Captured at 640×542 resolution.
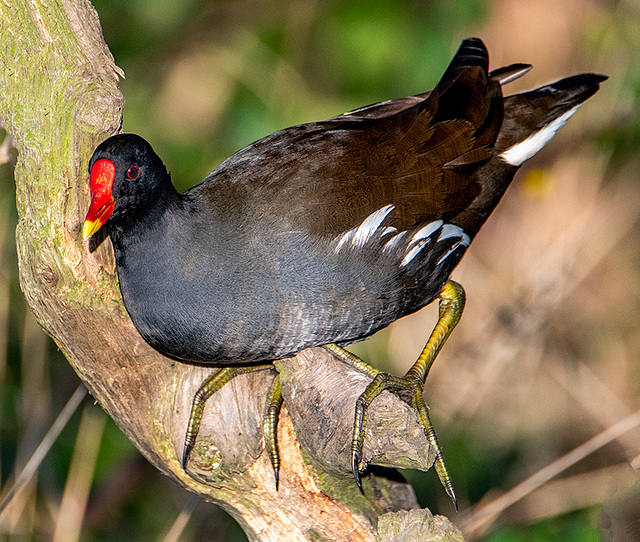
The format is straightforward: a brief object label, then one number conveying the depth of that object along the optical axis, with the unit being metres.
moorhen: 5.61
